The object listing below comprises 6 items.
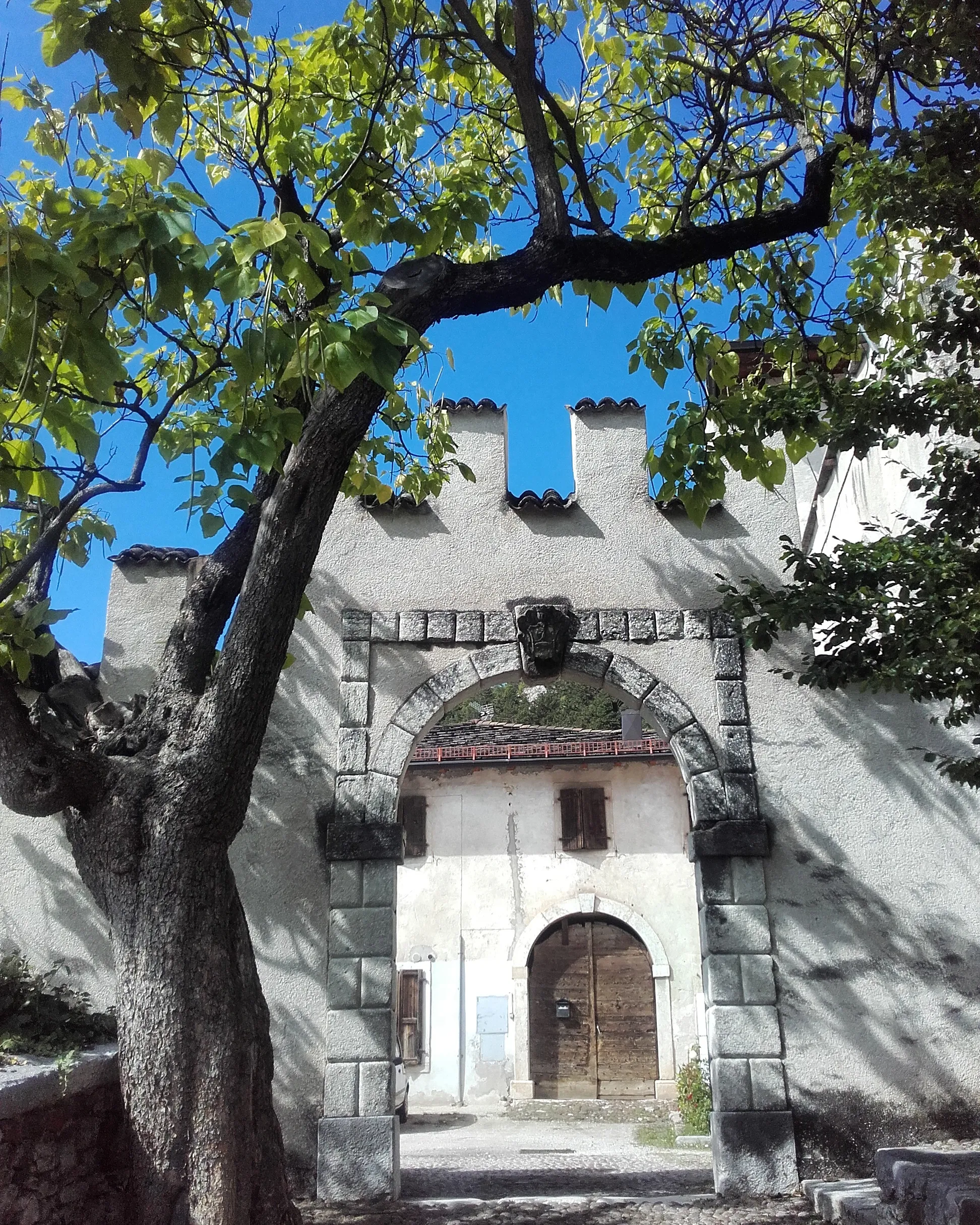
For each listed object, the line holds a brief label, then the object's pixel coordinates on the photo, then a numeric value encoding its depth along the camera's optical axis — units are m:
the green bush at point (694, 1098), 9.87
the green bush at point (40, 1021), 3.55
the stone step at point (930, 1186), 3.30
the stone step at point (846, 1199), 4.29
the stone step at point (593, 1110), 11.77
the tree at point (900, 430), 3.75
